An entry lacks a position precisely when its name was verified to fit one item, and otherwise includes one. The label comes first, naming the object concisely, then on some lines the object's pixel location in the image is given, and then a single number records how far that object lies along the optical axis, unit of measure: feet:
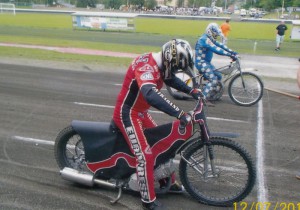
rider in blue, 31.94
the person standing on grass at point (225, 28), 78.74
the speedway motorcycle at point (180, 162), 14.93
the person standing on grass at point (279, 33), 83.01
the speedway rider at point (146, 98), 13.73
